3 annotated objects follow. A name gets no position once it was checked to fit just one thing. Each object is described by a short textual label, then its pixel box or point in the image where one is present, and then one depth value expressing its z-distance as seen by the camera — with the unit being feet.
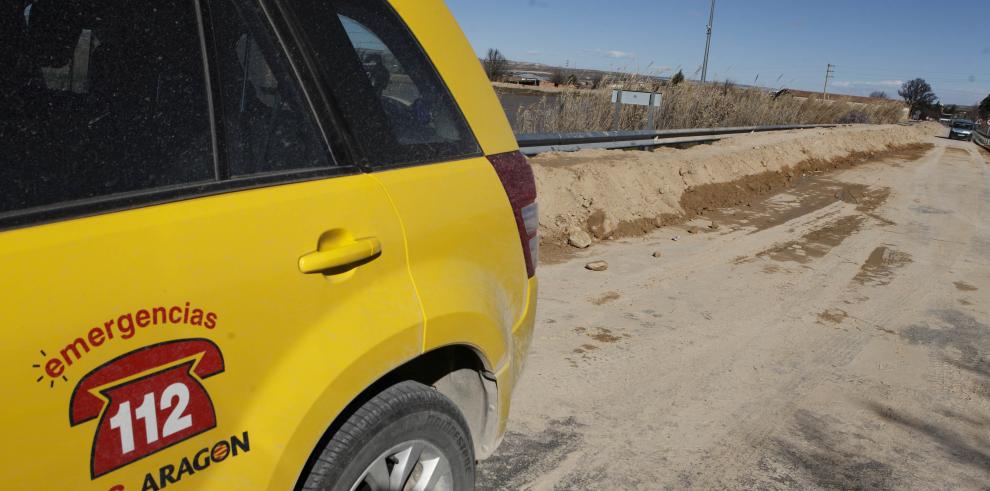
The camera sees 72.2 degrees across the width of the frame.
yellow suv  4.28
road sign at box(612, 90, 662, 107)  40.32
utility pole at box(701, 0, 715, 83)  67.37
